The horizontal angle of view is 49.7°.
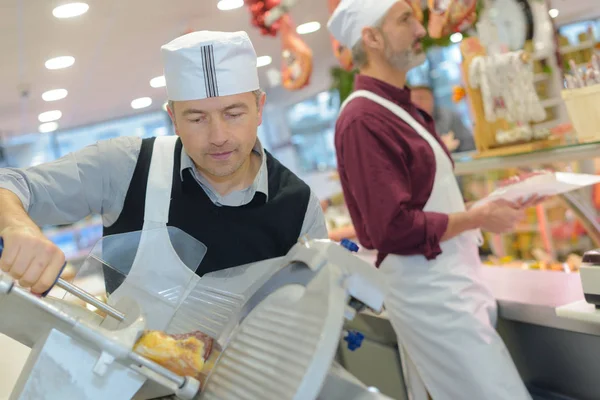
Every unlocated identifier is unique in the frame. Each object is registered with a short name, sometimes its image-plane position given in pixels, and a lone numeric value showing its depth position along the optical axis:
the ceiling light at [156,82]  6.41
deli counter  1.85
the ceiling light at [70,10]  3.78
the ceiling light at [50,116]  7.24
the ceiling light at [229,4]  4.54
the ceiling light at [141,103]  7.54
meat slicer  0.71
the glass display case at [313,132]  9.05
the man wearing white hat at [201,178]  1.20
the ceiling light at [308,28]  6.11
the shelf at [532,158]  1.92
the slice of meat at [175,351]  0.79
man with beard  1.79
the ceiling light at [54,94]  6.09
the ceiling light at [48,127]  8.04
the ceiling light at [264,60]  7.04
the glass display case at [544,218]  2.14
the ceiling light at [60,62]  4.95
